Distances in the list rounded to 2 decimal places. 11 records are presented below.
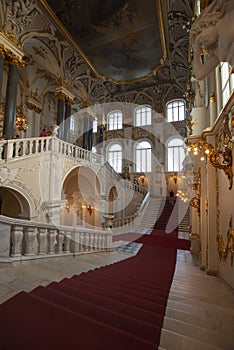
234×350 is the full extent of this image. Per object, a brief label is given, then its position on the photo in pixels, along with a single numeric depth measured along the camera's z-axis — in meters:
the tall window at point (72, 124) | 19.25
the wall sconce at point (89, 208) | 12.78
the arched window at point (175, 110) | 19.66
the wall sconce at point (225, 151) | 3.56
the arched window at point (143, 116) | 20.88
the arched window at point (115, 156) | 21.33
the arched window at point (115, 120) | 22.02
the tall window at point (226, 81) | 4.05
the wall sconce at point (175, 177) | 19.02
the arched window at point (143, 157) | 20.41
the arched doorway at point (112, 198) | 14.14
